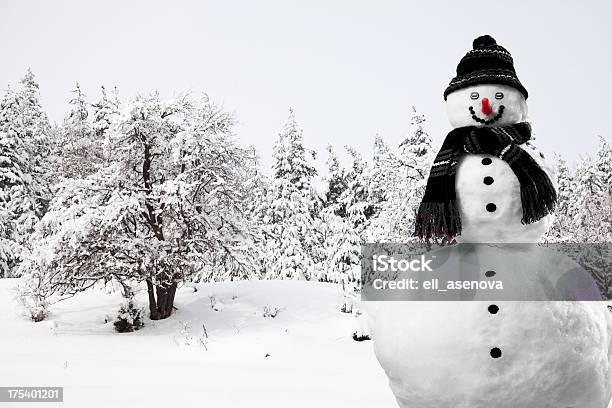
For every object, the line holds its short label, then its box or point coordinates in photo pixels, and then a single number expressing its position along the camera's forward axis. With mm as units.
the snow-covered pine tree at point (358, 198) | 23109
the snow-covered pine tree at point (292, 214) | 22844
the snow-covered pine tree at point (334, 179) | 26500
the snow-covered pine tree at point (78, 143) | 13867
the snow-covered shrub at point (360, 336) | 9702
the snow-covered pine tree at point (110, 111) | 12032
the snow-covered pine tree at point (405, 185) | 13227
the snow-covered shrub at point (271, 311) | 12039
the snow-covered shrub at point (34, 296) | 11094
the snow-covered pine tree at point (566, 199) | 21008
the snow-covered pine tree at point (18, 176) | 22438
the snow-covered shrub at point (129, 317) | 11062
